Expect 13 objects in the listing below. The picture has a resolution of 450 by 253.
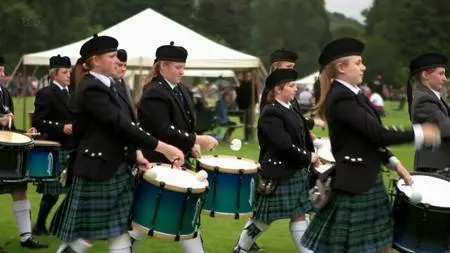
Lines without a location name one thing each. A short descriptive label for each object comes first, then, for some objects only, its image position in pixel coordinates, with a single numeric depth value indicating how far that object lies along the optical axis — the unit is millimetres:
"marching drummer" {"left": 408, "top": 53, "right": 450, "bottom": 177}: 10906
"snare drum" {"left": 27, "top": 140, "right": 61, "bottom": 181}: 13109
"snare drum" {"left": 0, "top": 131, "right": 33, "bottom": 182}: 11250
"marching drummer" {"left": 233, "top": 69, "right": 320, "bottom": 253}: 11578
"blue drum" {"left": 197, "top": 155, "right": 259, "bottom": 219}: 10773
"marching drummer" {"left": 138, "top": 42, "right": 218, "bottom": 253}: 10266
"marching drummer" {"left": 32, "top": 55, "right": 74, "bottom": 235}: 13750
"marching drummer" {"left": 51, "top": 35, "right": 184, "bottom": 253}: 8719
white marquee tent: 31922
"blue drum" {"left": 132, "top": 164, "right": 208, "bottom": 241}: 8844
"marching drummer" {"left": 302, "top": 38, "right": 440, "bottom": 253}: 8547
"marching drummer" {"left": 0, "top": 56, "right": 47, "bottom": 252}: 12656
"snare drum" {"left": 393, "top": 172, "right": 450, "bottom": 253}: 8516
